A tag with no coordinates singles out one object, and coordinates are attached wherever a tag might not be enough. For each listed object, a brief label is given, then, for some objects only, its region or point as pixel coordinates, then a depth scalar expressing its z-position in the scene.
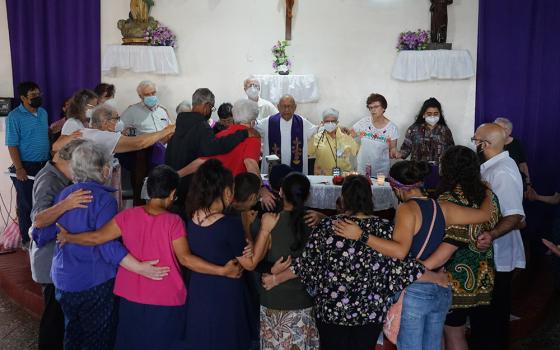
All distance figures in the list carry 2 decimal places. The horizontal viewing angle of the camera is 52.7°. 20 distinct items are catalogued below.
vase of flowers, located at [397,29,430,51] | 6.59
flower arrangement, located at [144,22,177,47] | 6.75
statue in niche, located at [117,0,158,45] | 6.64
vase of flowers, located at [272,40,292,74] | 6.82
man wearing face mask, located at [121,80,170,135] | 5.95
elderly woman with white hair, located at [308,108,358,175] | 5.66
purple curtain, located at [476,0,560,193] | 6.09
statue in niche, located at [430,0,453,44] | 6.49
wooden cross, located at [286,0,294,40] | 6.89
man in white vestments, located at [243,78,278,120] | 6.13
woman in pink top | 2.46
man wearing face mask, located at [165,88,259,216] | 3.45
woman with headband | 2.33
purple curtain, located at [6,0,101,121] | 6.49
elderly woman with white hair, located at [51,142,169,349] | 2.54
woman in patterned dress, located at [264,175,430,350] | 2.31
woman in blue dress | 2.46
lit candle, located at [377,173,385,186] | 4.92
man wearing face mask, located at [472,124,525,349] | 3.00
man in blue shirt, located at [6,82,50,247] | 5.09
